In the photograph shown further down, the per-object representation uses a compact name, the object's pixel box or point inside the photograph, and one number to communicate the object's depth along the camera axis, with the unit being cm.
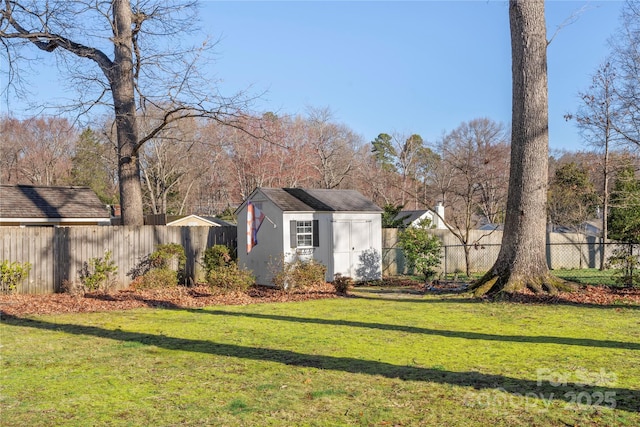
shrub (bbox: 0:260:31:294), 1491
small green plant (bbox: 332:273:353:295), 1567
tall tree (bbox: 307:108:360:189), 4509
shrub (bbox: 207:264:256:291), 1502
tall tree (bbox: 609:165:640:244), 1538
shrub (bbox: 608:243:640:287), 1519
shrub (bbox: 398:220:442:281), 1753
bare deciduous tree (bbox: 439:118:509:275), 4466
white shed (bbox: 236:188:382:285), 1744
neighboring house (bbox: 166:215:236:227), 3272
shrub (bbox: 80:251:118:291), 1597
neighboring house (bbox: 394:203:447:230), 4081
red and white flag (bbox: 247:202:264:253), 1728
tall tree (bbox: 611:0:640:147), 2284
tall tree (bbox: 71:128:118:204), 4672
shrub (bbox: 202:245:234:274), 1752
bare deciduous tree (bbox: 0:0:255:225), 1803
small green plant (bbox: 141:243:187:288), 1658
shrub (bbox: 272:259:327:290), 1628
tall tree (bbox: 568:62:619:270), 2461
